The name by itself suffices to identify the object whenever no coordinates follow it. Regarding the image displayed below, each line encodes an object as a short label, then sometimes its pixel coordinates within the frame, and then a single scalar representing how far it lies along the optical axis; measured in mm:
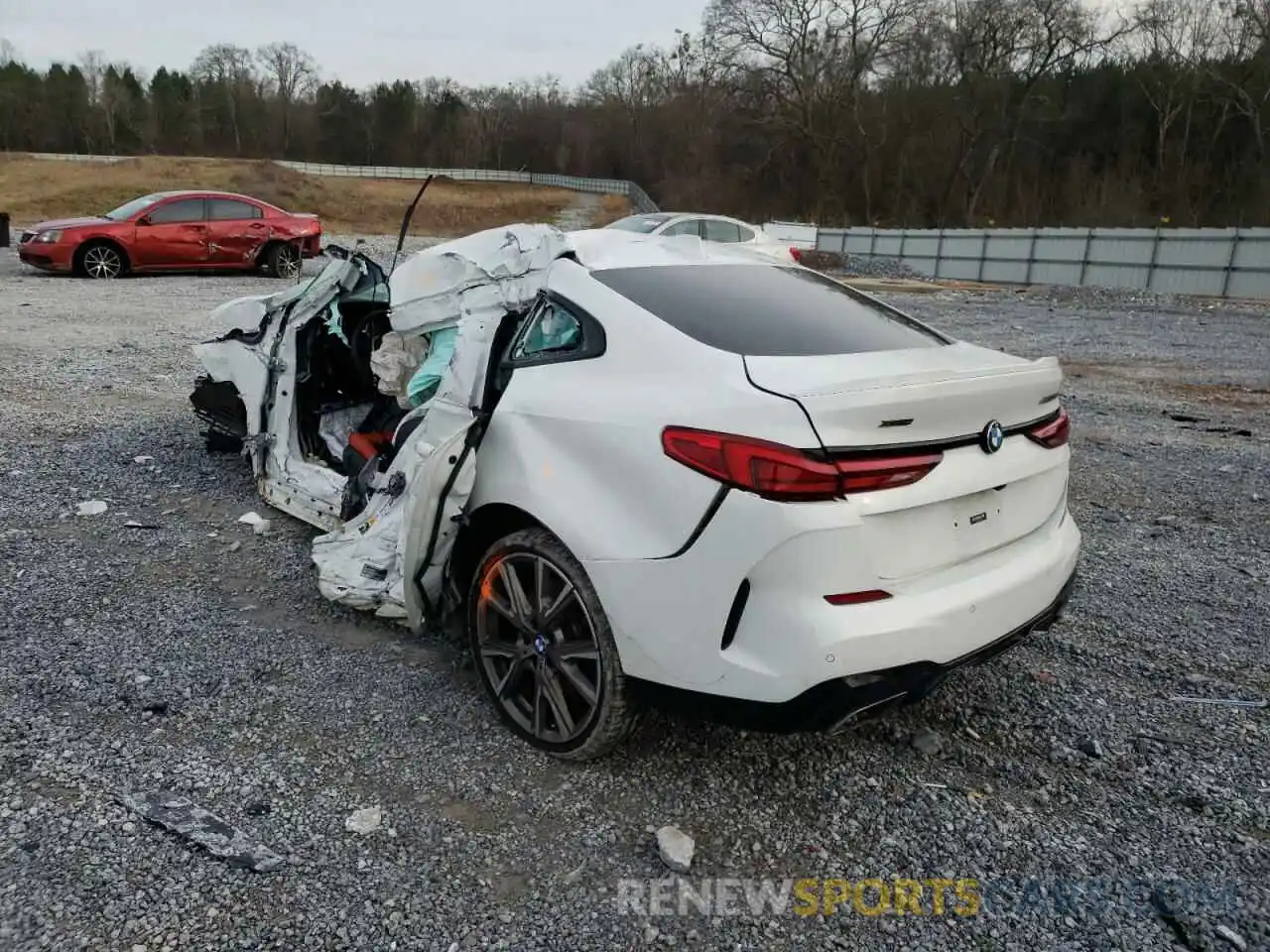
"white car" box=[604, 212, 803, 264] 16906
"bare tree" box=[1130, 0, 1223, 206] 42688
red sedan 15180
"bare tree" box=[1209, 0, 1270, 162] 39344
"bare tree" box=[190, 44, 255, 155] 80062
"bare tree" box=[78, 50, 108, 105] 72381
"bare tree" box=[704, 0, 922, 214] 48500
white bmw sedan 2309
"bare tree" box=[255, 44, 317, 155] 84062
